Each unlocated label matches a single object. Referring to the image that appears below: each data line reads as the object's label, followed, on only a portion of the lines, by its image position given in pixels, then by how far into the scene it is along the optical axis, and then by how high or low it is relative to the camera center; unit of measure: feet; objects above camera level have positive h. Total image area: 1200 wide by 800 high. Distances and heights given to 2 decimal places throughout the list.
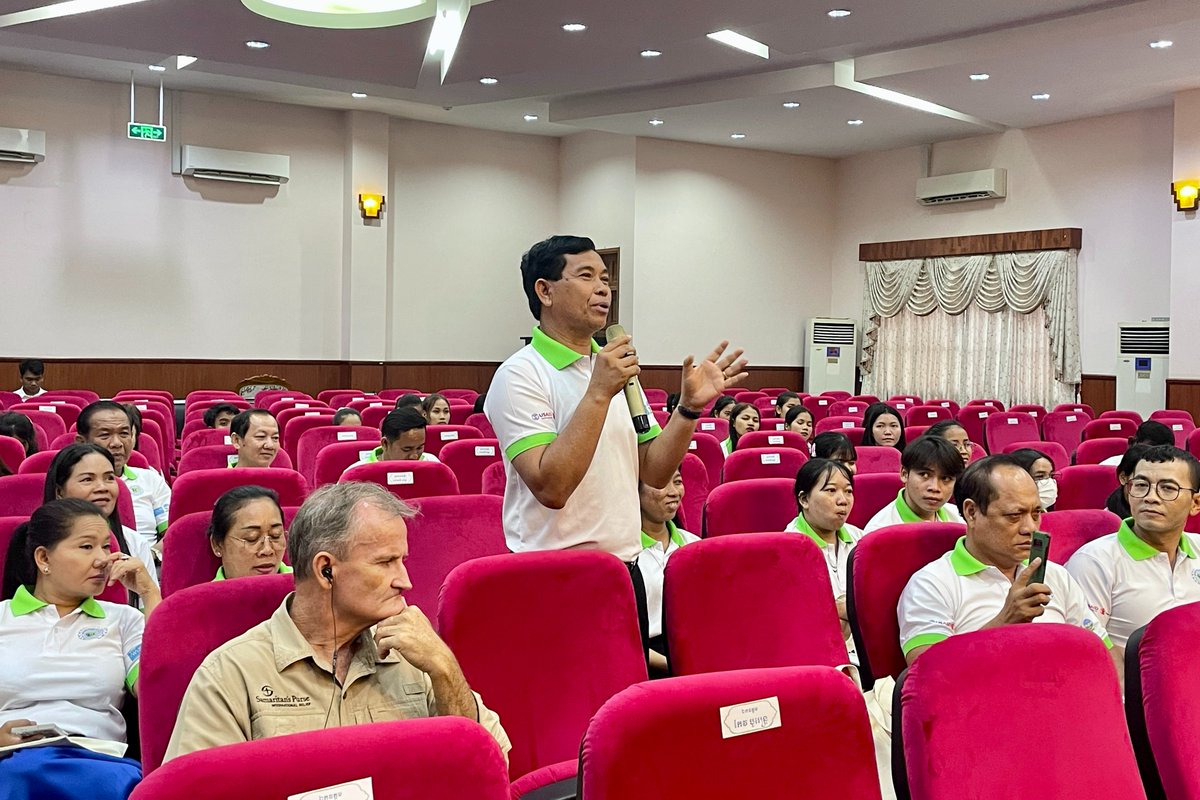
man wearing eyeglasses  11.44 -2.00
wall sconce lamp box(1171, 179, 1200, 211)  39.70 +5.99
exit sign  42.29 +7.96
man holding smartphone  9.70 -1.85
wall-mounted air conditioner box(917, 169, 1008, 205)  46.85 +7.30
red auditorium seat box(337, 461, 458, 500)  15.43 -1.76
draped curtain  45.85 +1.43
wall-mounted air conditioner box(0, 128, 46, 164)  41.65 +7.24
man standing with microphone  8.34 -0.46
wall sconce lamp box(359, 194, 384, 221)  48.39 +6.12
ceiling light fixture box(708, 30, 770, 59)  33.91 +9.57
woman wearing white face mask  17.49 -1.85
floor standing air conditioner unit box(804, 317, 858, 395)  53.42 +0.13
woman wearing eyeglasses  10.72 -1.78
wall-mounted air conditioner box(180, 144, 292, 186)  45.16 +7.29
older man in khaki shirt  6.18 -1.67
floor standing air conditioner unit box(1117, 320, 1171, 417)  41.65 -0.03
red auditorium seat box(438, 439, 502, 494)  19.51 -1.88
